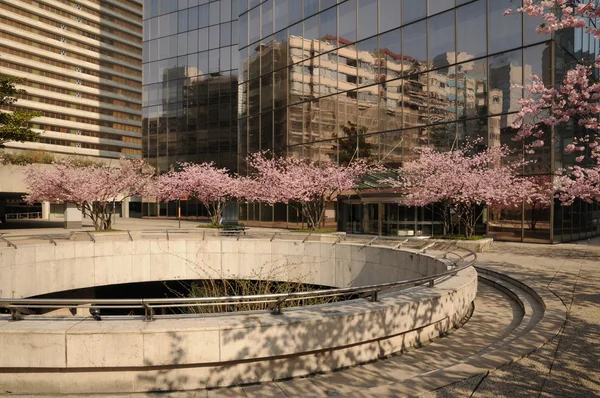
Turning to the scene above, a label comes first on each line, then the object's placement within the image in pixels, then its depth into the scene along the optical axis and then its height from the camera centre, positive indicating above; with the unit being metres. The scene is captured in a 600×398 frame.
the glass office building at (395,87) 27.70 +8.67
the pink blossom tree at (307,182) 30.59 +1.61
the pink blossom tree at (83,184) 29.89 +1.43
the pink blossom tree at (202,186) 39.06 +1.75
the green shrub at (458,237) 24.09 -1.79
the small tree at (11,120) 33.28 +6.44
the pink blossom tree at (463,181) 24.30 +1.33
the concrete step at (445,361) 6.04 -2.58
